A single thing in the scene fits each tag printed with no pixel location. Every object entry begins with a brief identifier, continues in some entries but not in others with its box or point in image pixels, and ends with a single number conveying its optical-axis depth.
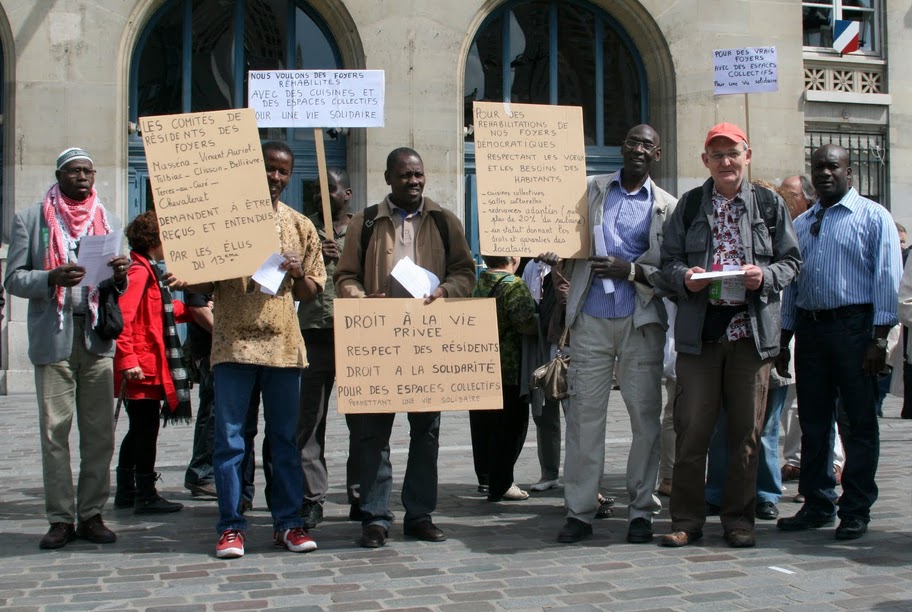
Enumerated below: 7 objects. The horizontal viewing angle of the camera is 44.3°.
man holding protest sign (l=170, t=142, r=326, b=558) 5.79
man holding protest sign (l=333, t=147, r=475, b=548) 6.07
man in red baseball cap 5.89
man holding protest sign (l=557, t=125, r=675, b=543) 6.06
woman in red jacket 6.92
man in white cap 5.96
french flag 15.80
